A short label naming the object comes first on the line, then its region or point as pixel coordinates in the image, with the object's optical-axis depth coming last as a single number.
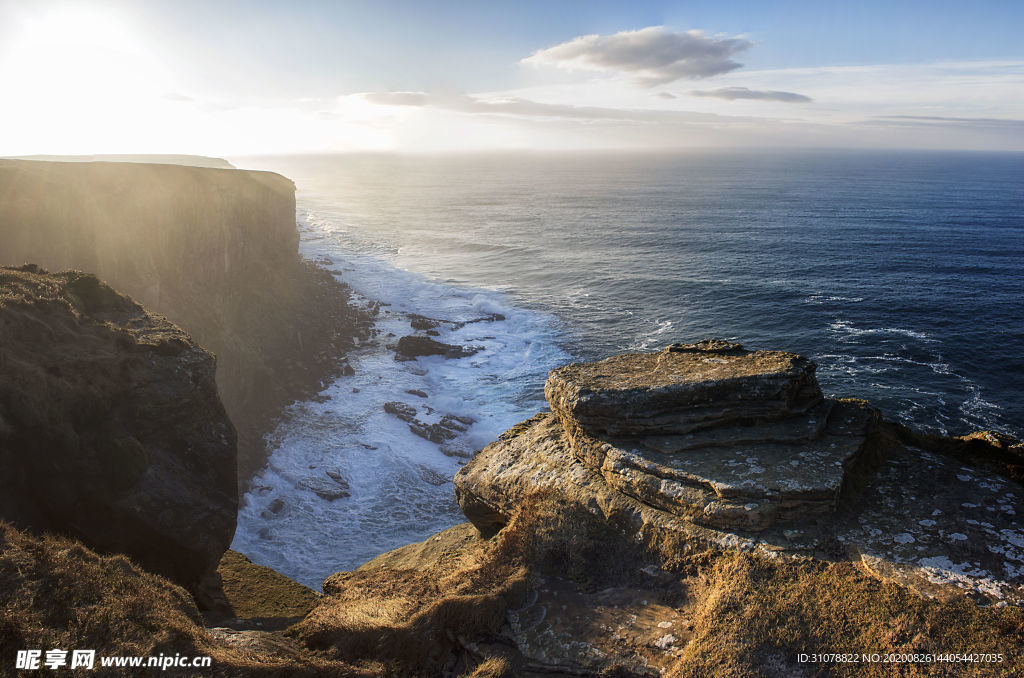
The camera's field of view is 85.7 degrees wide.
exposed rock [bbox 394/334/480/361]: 49.41
